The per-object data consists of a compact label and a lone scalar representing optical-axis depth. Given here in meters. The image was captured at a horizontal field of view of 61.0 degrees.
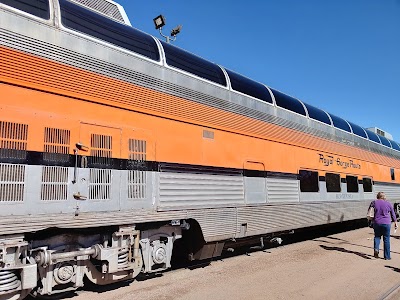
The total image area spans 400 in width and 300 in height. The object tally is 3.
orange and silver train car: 3.95
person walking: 7.57
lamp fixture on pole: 9.97
